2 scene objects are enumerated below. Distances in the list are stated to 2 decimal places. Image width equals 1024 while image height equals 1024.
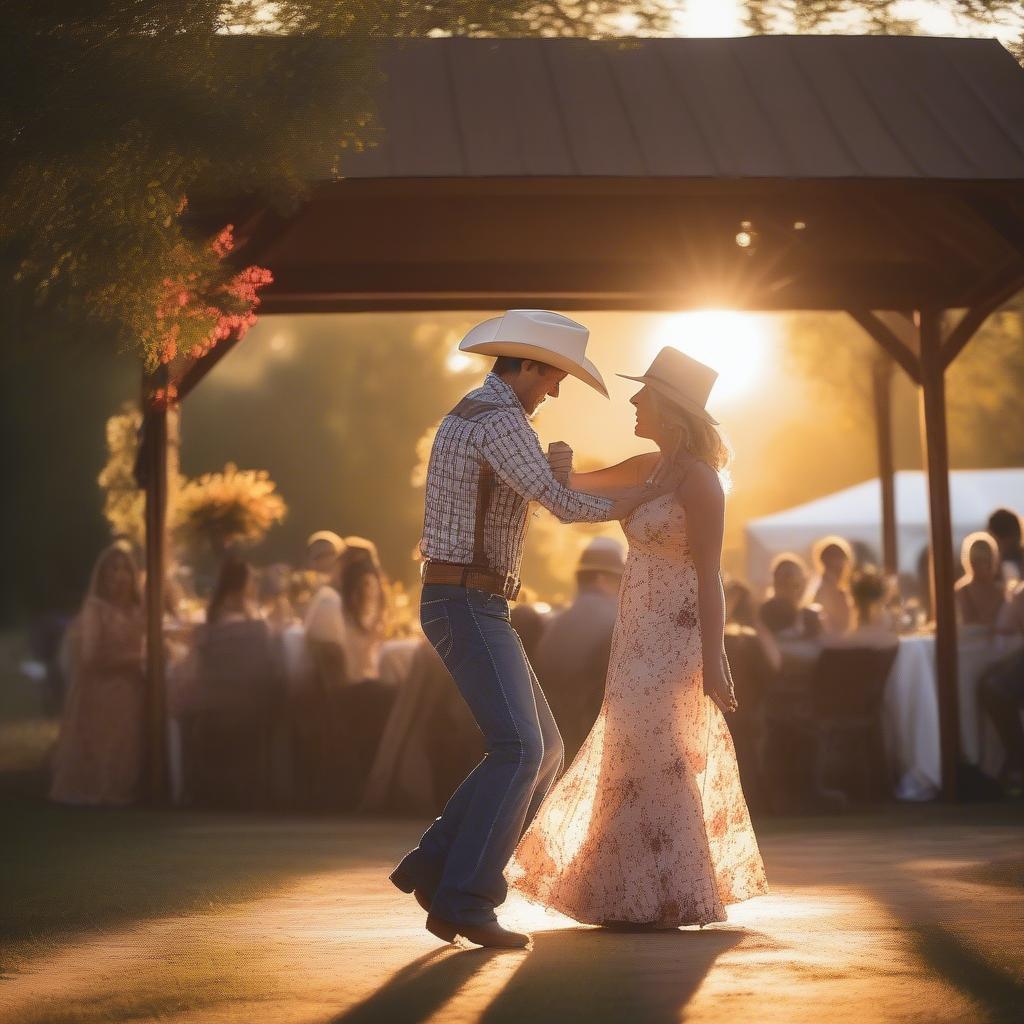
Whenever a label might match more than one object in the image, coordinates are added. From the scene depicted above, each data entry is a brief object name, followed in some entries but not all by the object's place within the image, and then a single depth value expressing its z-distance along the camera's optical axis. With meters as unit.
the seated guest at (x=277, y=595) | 13.98
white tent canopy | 22.66
